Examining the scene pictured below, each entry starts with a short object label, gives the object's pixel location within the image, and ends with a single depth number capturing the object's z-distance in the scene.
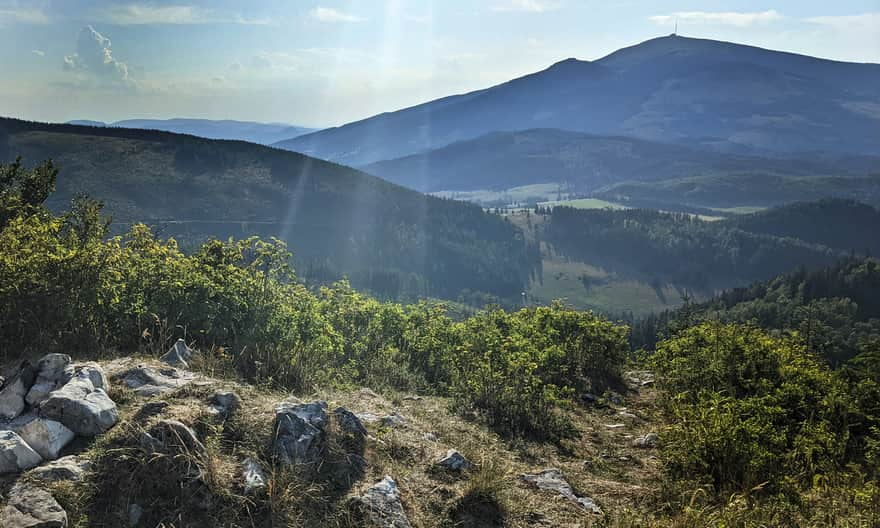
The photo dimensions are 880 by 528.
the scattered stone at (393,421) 7.55
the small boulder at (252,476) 5.34
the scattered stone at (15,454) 4.98
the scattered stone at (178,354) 7.75
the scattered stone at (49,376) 6.09
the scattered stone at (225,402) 6.25
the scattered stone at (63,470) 5.00
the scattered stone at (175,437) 5.39
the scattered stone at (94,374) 6.32
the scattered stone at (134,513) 4.91
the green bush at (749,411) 6.84
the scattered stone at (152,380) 6.64
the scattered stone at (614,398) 11.97
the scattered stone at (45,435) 5.31
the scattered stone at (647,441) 8.88
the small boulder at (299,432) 5.93
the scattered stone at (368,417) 7.43
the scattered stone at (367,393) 9.05
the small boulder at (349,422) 6.58
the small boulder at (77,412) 5.63
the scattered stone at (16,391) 5.85
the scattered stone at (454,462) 6.65
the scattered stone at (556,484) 6.53
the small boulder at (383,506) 5.43
